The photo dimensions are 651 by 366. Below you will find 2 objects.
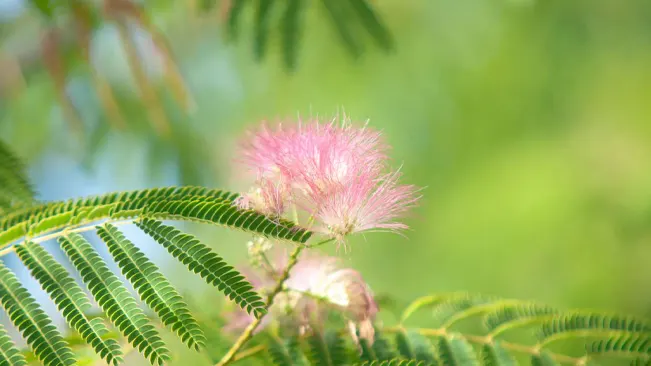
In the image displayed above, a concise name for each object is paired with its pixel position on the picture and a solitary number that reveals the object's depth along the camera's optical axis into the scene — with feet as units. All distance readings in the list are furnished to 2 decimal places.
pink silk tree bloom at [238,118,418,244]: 4.99
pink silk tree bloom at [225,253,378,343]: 5.13
